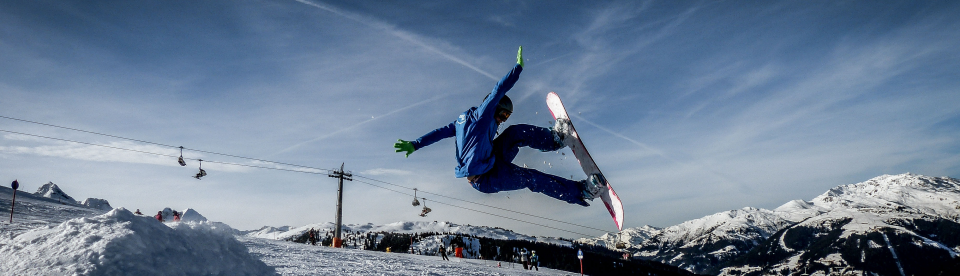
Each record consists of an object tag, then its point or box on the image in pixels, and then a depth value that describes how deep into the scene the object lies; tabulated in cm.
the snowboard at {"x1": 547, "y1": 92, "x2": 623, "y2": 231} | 848
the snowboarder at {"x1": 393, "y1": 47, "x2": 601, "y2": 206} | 687
